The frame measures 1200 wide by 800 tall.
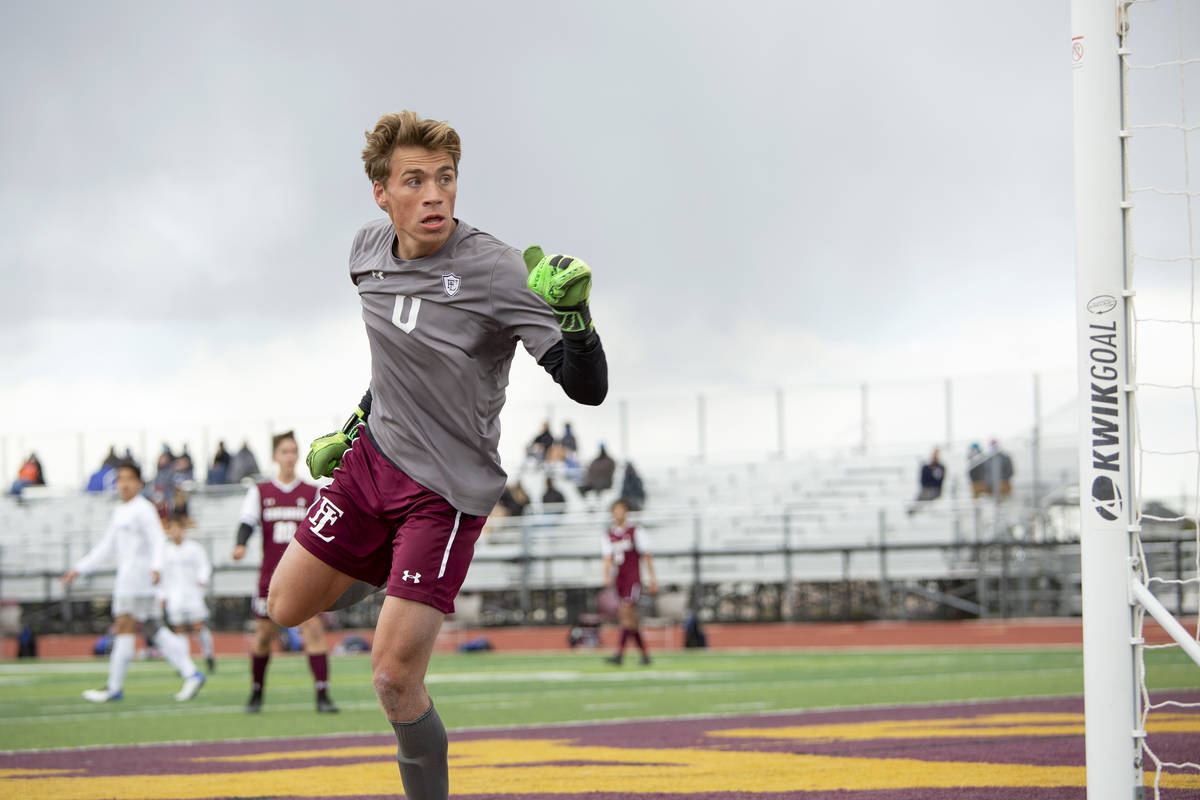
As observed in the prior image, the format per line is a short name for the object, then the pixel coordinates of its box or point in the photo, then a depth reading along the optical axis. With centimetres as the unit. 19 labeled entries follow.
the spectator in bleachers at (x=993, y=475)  2572
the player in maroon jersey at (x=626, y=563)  2048
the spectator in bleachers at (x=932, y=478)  2703
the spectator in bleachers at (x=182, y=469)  3522
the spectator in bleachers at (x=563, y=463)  3209
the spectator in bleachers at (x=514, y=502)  2898
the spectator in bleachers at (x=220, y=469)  3516
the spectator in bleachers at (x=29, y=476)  3816
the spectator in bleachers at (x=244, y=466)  3484
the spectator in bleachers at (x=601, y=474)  3019
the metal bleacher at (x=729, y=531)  2536
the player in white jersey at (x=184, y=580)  2145
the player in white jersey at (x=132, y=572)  1472
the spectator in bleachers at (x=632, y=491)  2923
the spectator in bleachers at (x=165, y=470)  3462
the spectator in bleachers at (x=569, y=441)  3247
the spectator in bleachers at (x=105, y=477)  3569
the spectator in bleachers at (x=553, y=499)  2967
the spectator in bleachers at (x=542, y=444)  3281
